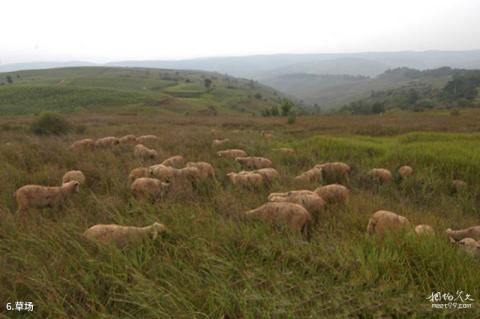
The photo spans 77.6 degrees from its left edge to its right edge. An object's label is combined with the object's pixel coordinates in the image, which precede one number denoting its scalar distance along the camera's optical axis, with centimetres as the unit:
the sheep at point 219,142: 1173
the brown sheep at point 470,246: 293
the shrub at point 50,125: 2021
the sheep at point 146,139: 1252
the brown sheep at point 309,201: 443
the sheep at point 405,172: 772
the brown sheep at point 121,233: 323
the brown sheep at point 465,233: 384
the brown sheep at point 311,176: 662
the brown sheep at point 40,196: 482
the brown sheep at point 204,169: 670
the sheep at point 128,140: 1231
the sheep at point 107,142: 1112
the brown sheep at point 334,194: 511
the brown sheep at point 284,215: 377
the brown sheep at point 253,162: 830
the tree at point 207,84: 12182
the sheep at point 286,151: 1019
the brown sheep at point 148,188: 519
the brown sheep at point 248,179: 600
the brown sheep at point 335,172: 762
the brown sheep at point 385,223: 338
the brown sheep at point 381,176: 754
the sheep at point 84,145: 1005
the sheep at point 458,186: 690
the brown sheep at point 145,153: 919
